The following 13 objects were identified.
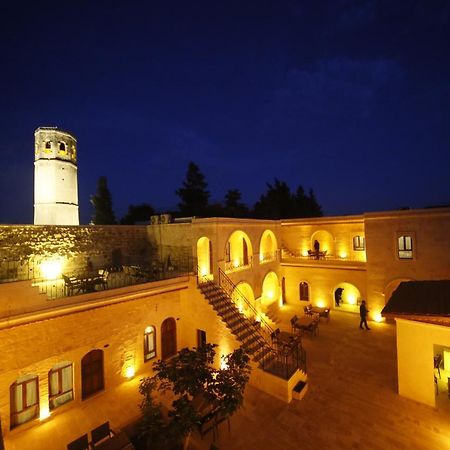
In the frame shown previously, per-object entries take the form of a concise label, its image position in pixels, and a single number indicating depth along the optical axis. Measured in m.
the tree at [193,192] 32.41
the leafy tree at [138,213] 37.47
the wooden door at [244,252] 20.06
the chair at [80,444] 6.77
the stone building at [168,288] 8.91
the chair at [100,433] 7.13
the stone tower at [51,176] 23.78
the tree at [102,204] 32.28
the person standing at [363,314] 15.28
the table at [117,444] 6.79
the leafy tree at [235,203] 33.00
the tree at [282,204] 37.50
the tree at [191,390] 5.53
